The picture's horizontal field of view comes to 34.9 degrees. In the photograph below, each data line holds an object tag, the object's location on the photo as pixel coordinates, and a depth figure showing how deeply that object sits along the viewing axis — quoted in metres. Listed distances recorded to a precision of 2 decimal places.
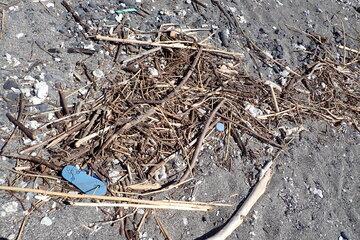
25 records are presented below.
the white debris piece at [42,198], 2.55
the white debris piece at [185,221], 2.69
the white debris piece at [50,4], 3.35
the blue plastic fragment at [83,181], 2.62
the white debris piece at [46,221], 2.50
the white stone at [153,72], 3.20
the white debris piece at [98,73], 3.11
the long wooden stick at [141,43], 3.27
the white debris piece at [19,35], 3.12
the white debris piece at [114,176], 2.72
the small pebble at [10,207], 2.49
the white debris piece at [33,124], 2.80
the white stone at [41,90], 2.92
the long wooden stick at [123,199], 2.54
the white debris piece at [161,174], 2.80
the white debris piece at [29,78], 2.96
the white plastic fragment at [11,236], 2.42
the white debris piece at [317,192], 3.05
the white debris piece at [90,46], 3.23
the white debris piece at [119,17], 3.45
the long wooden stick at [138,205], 2.57
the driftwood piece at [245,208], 2.67
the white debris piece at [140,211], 2.66
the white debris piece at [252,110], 3.22
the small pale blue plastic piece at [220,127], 3.05
